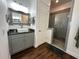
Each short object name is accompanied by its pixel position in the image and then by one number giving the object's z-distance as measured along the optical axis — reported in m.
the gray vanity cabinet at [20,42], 1.64
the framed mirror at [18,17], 1.96
